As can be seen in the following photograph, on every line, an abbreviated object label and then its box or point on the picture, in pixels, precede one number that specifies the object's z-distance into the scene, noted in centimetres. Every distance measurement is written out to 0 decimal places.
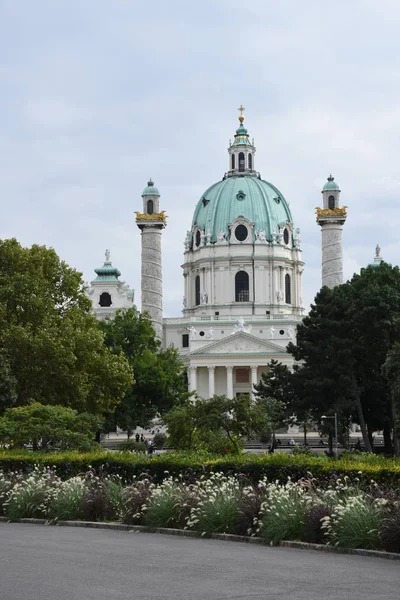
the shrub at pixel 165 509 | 2347
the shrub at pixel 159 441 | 8601
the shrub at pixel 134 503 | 2419
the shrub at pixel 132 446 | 5376
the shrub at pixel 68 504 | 2523
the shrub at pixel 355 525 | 1966
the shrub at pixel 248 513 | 2192
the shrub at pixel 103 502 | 2516
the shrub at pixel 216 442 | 3919
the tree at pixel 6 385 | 5209
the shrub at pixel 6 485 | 2698
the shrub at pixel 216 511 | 2228
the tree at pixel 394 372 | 5341
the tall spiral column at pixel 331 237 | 12644
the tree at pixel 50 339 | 5434
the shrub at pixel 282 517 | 2102
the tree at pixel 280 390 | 6862
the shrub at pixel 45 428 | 3809
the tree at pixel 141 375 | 8038
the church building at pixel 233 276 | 12194
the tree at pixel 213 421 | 4447
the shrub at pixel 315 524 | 2057
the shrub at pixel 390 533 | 1917
